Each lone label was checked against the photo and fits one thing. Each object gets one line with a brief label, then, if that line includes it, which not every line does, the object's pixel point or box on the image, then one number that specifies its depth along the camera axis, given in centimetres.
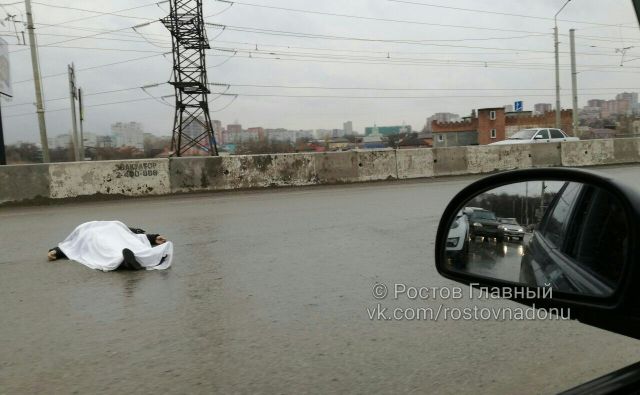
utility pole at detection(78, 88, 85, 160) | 3500
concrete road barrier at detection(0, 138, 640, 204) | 1229
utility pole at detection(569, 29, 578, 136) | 3384
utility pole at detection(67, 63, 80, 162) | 3484
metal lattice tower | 3712
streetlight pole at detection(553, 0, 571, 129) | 3594
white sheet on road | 566
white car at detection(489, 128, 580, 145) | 2563
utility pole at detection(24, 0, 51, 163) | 2227
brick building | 7681
